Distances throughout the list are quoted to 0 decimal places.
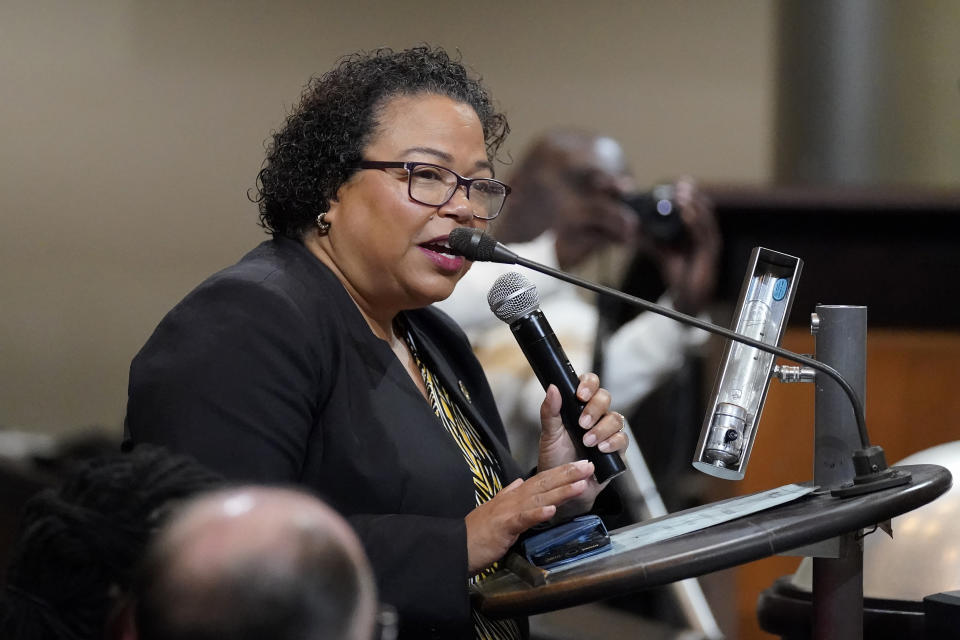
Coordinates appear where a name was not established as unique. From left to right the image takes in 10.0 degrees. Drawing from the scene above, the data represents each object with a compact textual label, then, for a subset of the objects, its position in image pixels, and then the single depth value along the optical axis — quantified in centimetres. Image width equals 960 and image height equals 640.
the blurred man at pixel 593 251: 711
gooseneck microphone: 554
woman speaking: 559
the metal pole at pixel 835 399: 561
